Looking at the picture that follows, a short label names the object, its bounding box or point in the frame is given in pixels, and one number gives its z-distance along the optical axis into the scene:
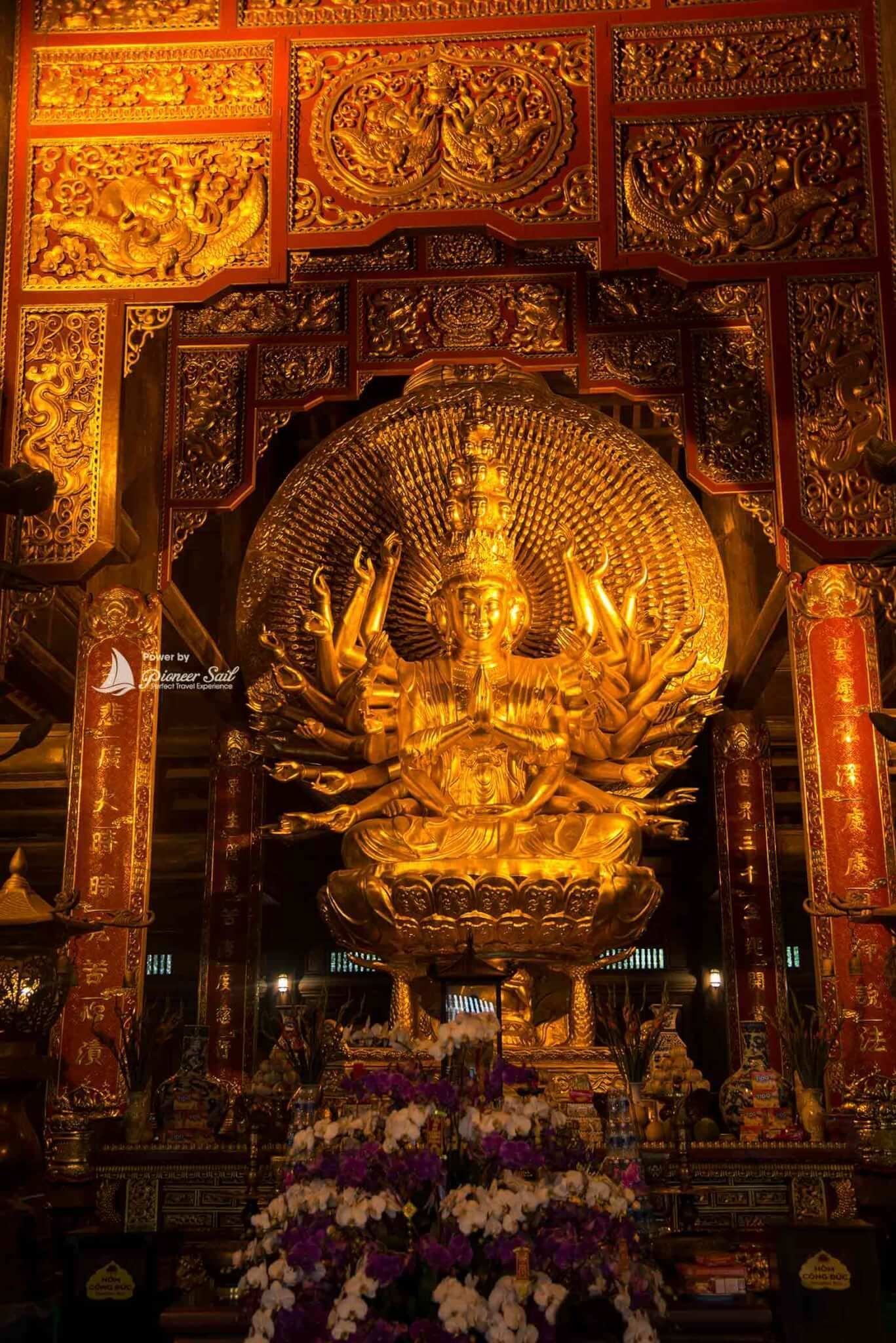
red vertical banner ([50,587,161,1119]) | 5.94
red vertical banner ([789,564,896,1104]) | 5.82
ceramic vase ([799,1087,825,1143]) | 5.31
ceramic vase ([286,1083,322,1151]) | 4.48
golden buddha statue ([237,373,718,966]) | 6.39
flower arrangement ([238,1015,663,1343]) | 2.87
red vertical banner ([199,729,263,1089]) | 7.53
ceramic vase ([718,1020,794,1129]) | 5.52
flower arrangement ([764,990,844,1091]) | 5.43
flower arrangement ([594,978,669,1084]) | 5.20
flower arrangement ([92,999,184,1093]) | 5.48
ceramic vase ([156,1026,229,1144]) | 5.50
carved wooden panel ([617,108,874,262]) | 6.02
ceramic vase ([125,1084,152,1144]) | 5.37
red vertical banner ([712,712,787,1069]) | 7.32
